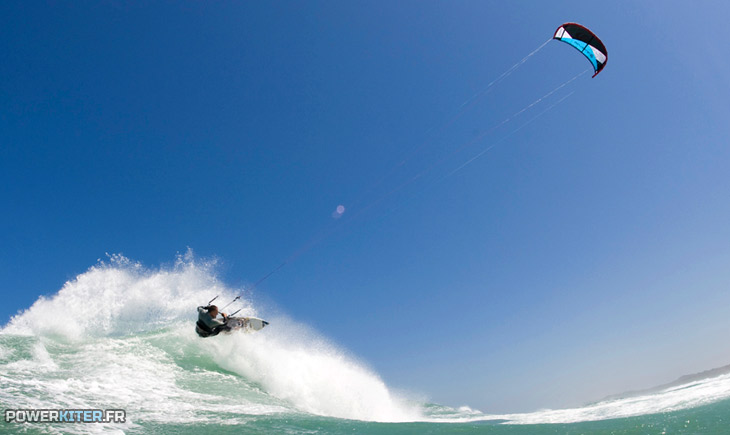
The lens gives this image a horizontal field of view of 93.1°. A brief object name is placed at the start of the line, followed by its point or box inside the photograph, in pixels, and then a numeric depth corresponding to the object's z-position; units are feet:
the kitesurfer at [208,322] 35.63
